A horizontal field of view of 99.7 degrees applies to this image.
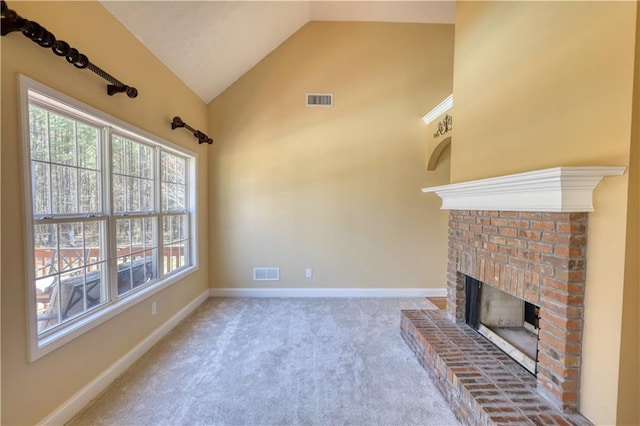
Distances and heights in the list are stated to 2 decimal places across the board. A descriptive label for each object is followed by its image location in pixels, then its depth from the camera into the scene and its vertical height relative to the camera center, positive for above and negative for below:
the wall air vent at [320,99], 4.11 +1.60
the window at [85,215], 1.66 -0.10
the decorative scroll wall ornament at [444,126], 3.50 +1.04
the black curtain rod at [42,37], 1.37 +0.93
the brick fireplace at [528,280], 1.47 -0.50
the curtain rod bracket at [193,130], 3.10 +0.92
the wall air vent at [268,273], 4.22 -1.09
